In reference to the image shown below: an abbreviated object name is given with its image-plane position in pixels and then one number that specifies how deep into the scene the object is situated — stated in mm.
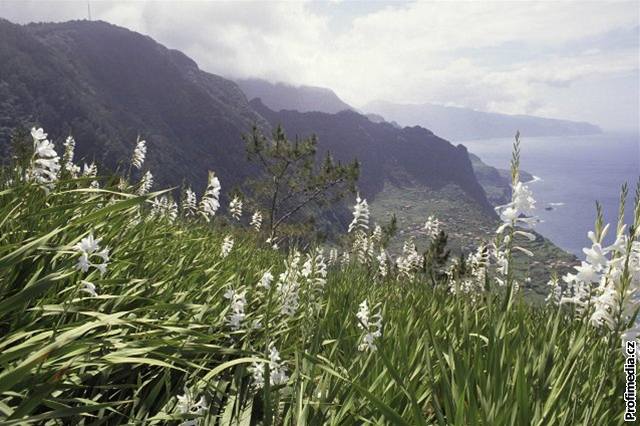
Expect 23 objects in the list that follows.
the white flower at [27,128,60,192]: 4191
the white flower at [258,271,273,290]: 4641
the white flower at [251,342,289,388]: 2893
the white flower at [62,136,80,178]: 7325
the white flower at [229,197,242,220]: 14210
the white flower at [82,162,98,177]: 7891
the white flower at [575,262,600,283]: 2609
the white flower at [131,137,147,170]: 8266
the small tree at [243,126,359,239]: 34719
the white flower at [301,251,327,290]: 3744
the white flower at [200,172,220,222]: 7720
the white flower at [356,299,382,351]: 3619
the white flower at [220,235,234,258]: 7064
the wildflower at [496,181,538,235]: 3164
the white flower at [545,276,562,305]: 4604
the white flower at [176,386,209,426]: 2412
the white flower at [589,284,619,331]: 2547
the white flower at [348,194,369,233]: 11352
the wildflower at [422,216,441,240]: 13878
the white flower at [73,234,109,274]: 2369
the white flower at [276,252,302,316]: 3996
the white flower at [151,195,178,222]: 8316
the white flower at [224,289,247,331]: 3412
